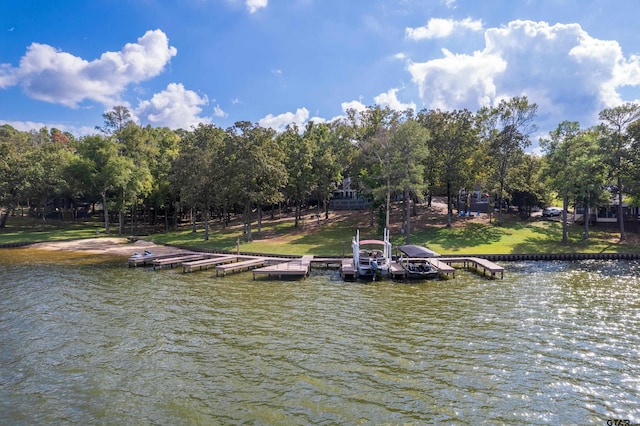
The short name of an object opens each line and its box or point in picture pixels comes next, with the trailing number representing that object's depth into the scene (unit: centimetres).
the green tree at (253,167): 4744
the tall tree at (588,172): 4372
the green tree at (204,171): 5009
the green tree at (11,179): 6296
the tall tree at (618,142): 4347
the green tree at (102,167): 5781
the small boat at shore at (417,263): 3145
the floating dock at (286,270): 3269
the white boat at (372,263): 3200
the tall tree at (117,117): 7450
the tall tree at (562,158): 4537
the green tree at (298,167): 5719
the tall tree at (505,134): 5241
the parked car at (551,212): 6400
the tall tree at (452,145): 5353
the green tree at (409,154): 4617
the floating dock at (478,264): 3171
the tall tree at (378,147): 4762
